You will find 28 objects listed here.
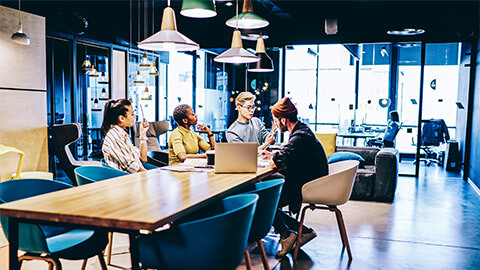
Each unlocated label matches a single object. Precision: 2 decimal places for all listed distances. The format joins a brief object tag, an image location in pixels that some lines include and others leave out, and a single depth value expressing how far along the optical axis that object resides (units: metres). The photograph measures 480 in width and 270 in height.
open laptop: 3.20
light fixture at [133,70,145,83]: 8.42
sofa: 6.13
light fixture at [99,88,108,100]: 8.56
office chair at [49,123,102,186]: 5.78
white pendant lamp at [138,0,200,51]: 3.17
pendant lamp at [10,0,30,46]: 5.34
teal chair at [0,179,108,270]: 2.20
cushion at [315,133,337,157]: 6.94
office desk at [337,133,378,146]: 9.55
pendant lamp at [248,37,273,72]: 6.45
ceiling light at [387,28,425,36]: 6.81
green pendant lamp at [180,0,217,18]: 3.39
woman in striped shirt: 3.64
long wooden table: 1.84
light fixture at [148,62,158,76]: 8.21
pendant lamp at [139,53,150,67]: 7.46
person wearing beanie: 3.58
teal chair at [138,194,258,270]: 1.94
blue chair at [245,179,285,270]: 2.58
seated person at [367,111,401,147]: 9.31
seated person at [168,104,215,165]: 4.22
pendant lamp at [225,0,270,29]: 4.22
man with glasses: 4.78
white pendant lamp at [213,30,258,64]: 4.07
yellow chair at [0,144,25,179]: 4.99
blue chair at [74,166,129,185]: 3.01
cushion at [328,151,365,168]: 5.89
